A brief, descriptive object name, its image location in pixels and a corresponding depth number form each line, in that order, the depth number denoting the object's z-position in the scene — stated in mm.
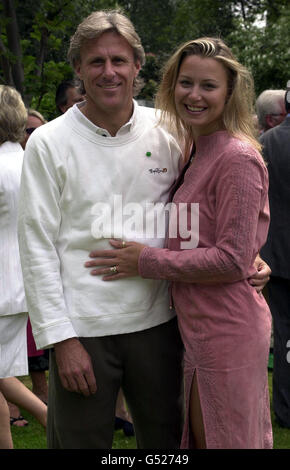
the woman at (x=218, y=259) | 2660
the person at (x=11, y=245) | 4188
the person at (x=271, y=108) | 6129
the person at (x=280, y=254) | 5156
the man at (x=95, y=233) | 2779
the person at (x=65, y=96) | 6176
